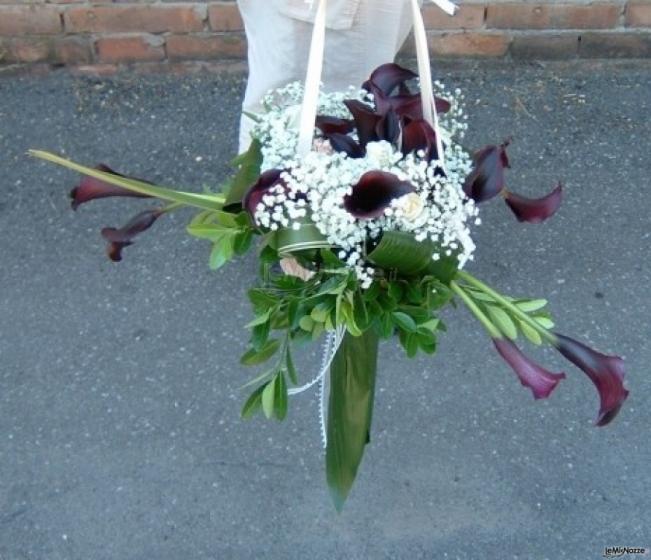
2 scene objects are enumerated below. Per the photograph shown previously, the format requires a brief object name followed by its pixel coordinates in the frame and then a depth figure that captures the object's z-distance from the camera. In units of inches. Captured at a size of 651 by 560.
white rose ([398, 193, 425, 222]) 47.6
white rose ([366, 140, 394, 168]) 49.1
